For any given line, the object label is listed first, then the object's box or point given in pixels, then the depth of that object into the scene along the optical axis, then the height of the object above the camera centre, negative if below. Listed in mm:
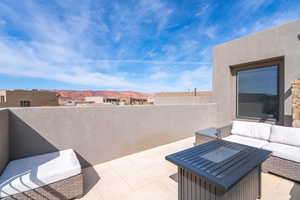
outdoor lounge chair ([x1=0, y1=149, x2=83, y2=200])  1492 -1013
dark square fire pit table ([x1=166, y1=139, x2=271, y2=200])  1248 -784
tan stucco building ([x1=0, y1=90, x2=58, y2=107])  19677 +46
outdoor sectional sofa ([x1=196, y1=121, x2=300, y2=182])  2197 -996
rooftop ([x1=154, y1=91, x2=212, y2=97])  12609 +410
